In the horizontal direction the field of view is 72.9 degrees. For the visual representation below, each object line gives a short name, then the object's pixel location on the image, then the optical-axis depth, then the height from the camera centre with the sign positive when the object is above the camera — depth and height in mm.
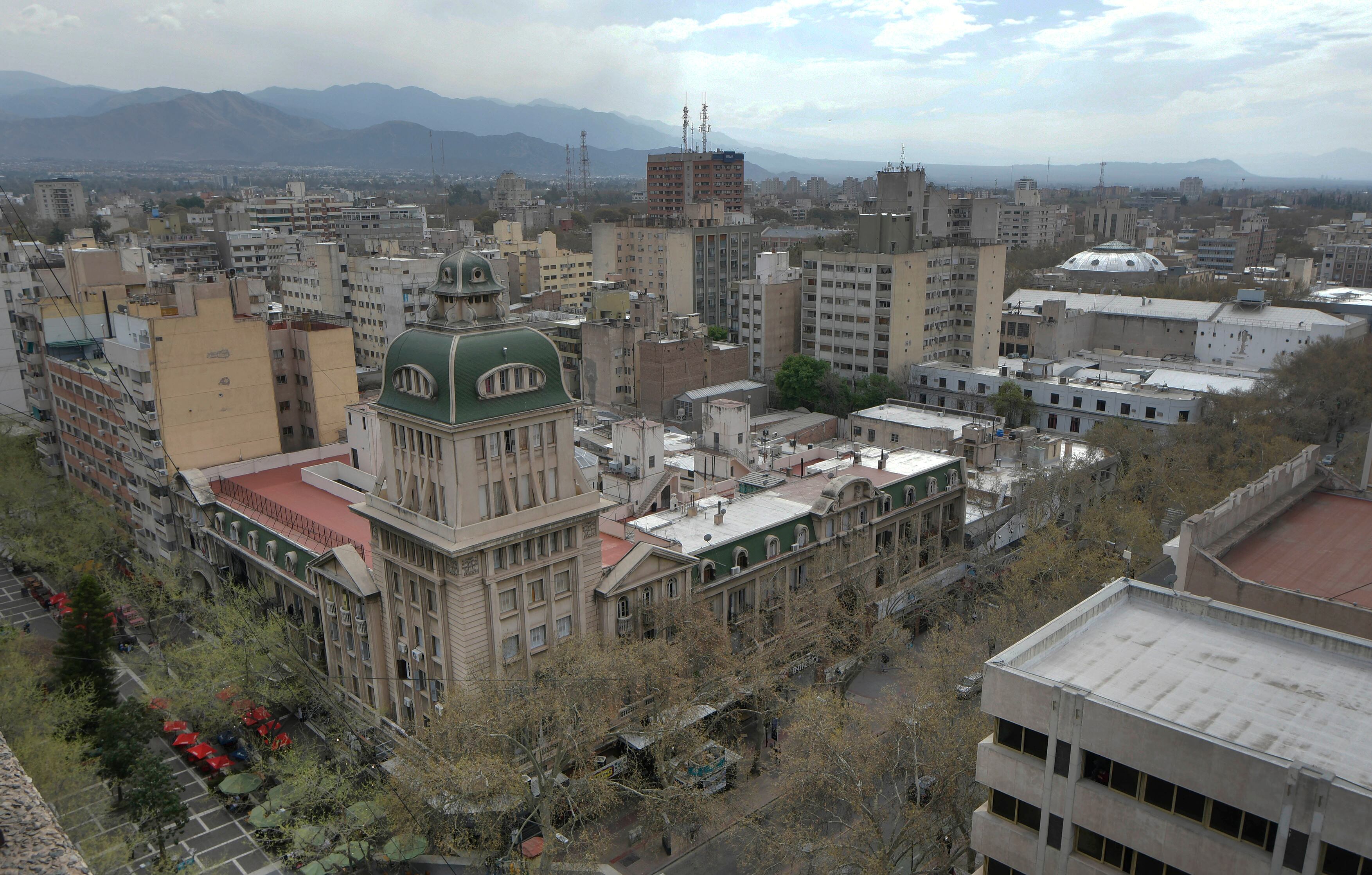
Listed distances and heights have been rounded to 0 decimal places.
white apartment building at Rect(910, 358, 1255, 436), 93125 -18032
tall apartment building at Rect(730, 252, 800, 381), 120312 -12842
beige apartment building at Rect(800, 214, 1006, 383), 110062 -9825
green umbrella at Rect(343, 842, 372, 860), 37625 -25105
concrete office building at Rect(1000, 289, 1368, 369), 115438 -14303
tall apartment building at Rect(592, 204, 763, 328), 146500 -5990
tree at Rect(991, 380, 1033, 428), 99250 -19723
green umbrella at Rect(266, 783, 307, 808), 38781 -24064
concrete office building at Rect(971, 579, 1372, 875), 22562 -13540
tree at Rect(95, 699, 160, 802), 42812 -23522
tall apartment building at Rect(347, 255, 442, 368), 109125 -8518
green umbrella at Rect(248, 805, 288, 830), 39188 -24700
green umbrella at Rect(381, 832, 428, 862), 37500 -24615
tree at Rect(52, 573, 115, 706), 47938 -21273
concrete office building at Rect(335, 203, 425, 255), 145375 -3823
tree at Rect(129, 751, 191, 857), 37531 -22719
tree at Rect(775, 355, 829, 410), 108688 -18265
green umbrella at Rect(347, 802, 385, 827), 37688 -23438
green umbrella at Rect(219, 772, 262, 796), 43250 -25524
